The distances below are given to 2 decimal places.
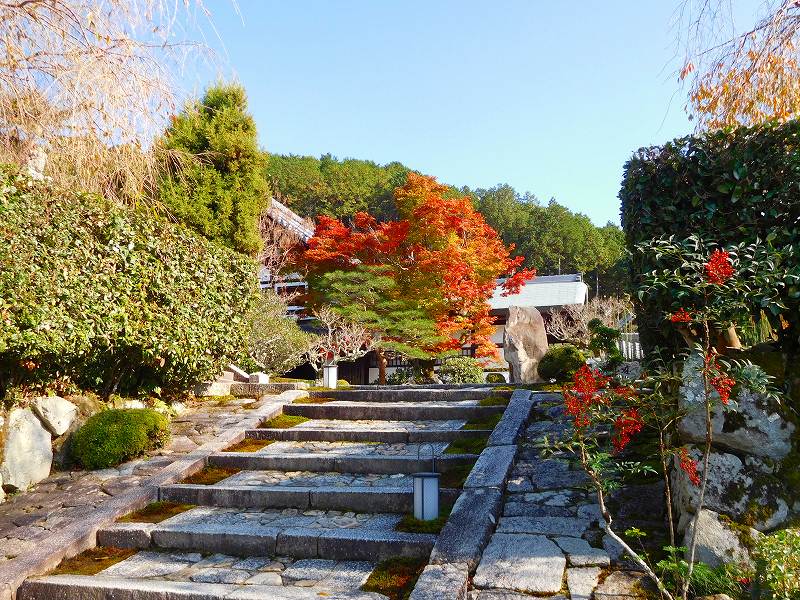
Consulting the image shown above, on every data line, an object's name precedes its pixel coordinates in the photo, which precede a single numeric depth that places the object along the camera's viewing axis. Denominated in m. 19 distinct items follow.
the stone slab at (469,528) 3.82
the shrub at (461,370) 15.18
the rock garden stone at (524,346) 12.57
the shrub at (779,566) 3.04
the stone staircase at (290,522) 4.04
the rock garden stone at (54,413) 6.48
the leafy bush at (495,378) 15.17
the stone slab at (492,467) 4.86
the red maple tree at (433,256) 15.92
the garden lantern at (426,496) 4.66
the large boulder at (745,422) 3.58
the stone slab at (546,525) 4.20
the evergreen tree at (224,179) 11.95
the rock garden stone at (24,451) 5.92
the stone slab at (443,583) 3.38
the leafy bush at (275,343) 12.47
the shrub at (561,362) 9.00
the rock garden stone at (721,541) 3.45
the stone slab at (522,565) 3.50
